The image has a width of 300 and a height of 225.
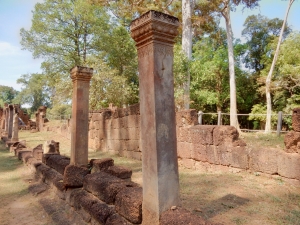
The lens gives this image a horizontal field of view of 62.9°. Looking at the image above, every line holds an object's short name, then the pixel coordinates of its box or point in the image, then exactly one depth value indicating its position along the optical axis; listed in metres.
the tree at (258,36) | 24.02
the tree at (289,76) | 17.20
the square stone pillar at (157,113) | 2.62
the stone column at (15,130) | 13.79
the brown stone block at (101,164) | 4.97
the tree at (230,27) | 15.96
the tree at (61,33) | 21.91
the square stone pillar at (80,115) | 5.24
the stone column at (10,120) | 15.56
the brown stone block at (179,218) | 2.34
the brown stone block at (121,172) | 4.46
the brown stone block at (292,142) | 5.29
